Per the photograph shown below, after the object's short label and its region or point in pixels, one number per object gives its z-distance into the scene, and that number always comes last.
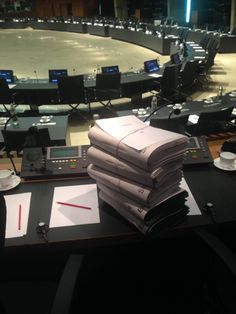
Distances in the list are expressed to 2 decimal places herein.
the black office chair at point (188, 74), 6.21
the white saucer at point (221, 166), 1.80
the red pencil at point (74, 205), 1.58
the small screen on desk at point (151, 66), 6.31
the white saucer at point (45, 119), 3.82
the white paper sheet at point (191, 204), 1.49
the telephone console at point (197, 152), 1.83
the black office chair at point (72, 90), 5.39
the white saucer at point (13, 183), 1.72
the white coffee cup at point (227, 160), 1.80
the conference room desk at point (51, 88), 5.64
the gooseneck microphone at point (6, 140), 2.96
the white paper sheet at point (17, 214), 1.42
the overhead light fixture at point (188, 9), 14.70
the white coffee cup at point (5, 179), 1.72
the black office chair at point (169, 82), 5.85
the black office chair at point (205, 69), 7.20
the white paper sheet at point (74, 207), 1.48
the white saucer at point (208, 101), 4.41
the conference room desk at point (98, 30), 14.60
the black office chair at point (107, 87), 5.54
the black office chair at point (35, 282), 1.25
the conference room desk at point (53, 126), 3.35
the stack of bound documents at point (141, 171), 1.31
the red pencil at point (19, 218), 1.45
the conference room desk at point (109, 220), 1.37
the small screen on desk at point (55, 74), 5.96
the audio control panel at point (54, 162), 1.79
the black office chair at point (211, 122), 3.37
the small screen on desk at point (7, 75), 5.83
